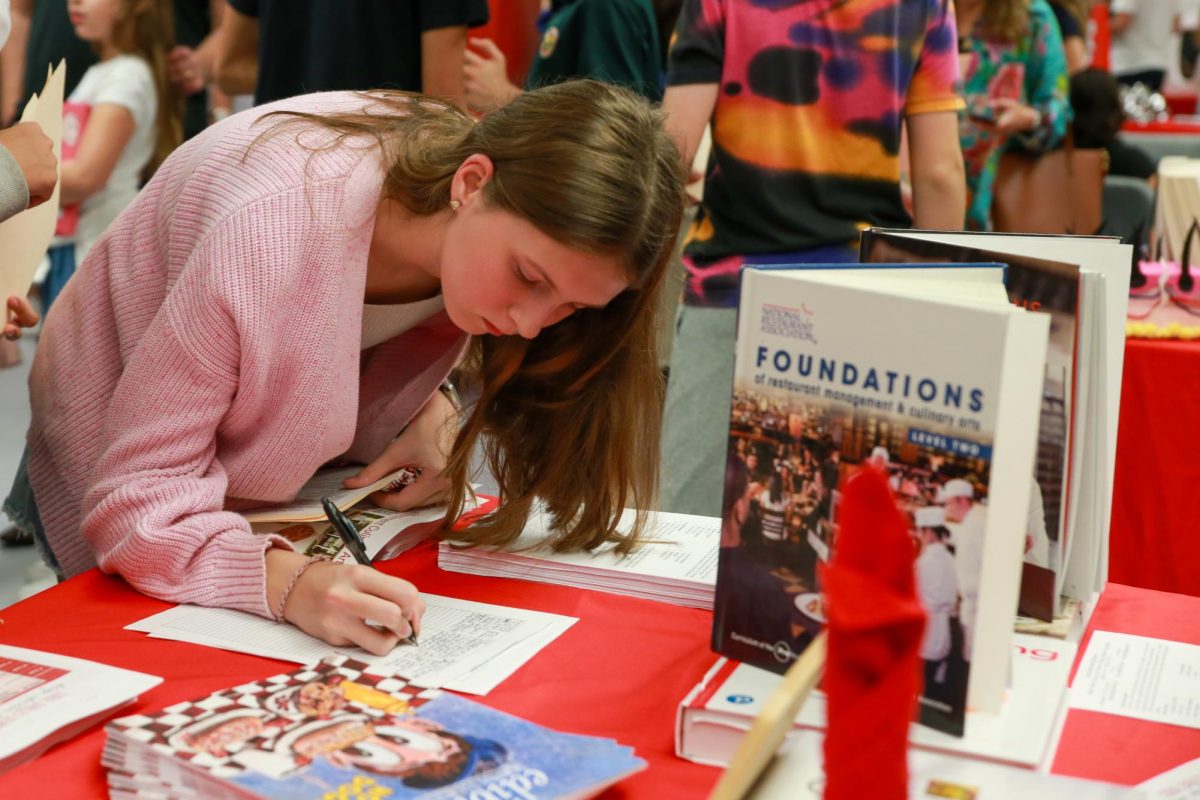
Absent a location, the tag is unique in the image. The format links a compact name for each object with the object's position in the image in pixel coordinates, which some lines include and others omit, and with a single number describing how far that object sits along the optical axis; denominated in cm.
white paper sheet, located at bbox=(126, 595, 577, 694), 97
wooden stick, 59
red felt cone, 51
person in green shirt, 271
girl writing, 112
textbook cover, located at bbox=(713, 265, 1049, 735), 79
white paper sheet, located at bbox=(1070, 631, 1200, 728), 94
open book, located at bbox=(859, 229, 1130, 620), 98
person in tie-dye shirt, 202
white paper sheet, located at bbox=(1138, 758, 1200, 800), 79
